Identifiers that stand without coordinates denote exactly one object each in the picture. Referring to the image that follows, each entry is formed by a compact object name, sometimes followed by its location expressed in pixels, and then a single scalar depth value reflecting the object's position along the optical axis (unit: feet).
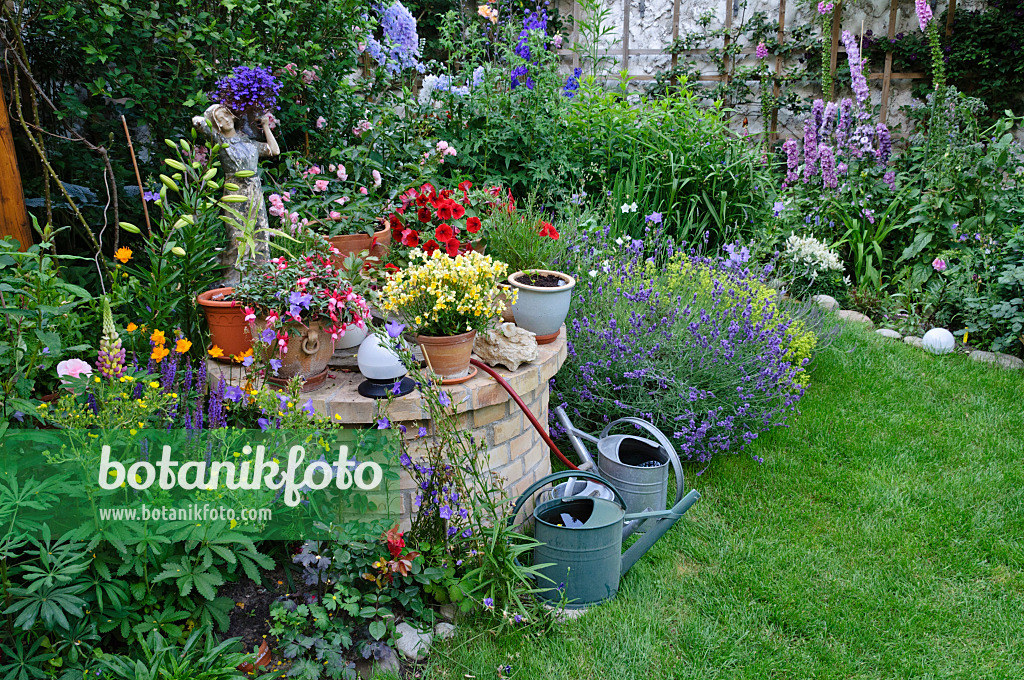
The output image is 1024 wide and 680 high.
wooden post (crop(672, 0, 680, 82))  23.58
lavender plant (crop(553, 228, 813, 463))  10.03
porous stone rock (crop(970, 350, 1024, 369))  13.12
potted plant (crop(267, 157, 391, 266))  9.58
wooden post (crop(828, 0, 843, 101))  21.43
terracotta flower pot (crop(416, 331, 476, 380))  7.30
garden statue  7.73
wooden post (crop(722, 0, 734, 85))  23.44
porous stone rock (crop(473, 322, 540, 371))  8.05
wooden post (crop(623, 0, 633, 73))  23.98
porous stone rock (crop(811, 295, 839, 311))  15.58
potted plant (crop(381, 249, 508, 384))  7.25
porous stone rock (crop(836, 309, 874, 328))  15.15
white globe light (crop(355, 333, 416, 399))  7.17
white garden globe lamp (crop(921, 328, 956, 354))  13.75
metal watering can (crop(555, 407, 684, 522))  8.37
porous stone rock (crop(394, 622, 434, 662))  6.68
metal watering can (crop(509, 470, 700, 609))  7.18
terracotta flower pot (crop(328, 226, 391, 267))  9.51
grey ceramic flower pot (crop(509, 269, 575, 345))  8.75
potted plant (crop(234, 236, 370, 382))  7.09
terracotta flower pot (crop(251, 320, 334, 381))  7.18
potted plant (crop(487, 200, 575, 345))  8.80
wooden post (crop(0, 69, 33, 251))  7.67
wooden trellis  21.61
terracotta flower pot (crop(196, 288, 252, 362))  7.42
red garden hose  7.50
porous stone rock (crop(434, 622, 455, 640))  6.86
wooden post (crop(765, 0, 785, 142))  22.27
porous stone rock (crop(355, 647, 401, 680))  6.37
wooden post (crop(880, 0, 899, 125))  21.47
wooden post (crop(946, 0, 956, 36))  20.80
